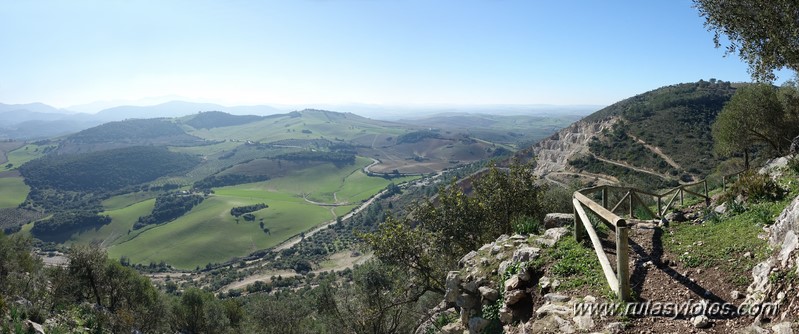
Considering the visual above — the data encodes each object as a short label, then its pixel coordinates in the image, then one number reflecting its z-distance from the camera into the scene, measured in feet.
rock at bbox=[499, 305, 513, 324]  31.24
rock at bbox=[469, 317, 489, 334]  33.81
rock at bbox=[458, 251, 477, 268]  45.45
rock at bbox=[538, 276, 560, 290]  29.43
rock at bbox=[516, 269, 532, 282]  32.50
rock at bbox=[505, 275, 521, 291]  32.63
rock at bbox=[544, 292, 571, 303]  27.32
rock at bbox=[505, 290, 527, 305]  31.65
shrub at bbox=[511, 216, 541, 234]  46.68
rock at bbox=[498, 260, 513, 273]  36.49
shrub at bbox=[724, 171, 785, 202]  37.58
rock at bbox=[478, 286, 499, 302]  34.81
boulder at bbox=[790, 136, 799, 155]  68.52
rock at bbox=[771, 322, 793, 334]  17.33
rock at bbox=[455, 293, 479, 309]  37.93
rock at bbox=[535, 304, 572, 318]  25.74
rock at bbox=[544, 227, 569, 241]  38.21
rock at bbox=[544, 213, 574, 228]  43.83
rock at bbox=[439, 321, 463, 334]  38.42
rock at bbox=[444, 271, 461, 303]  40.93
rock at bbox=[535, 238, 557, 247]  36.91
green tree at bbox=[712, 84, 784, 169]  105.70
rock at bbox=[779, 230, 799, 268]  21.68
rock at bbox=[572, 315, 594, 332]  23.04
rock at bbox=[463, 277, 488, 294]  37.60
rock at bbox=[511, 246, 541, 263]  35.14
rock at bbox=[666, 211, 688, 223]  37.22
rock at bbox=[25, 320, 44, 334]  46.25
